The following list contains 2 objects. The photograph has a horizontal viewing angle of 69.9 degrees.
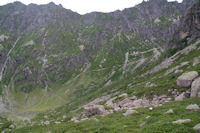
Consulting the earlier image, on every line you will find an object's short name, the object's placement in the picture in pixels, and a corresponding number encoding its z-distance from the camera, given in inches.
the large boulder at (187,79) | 1360.9
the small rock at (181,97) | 1213.3
